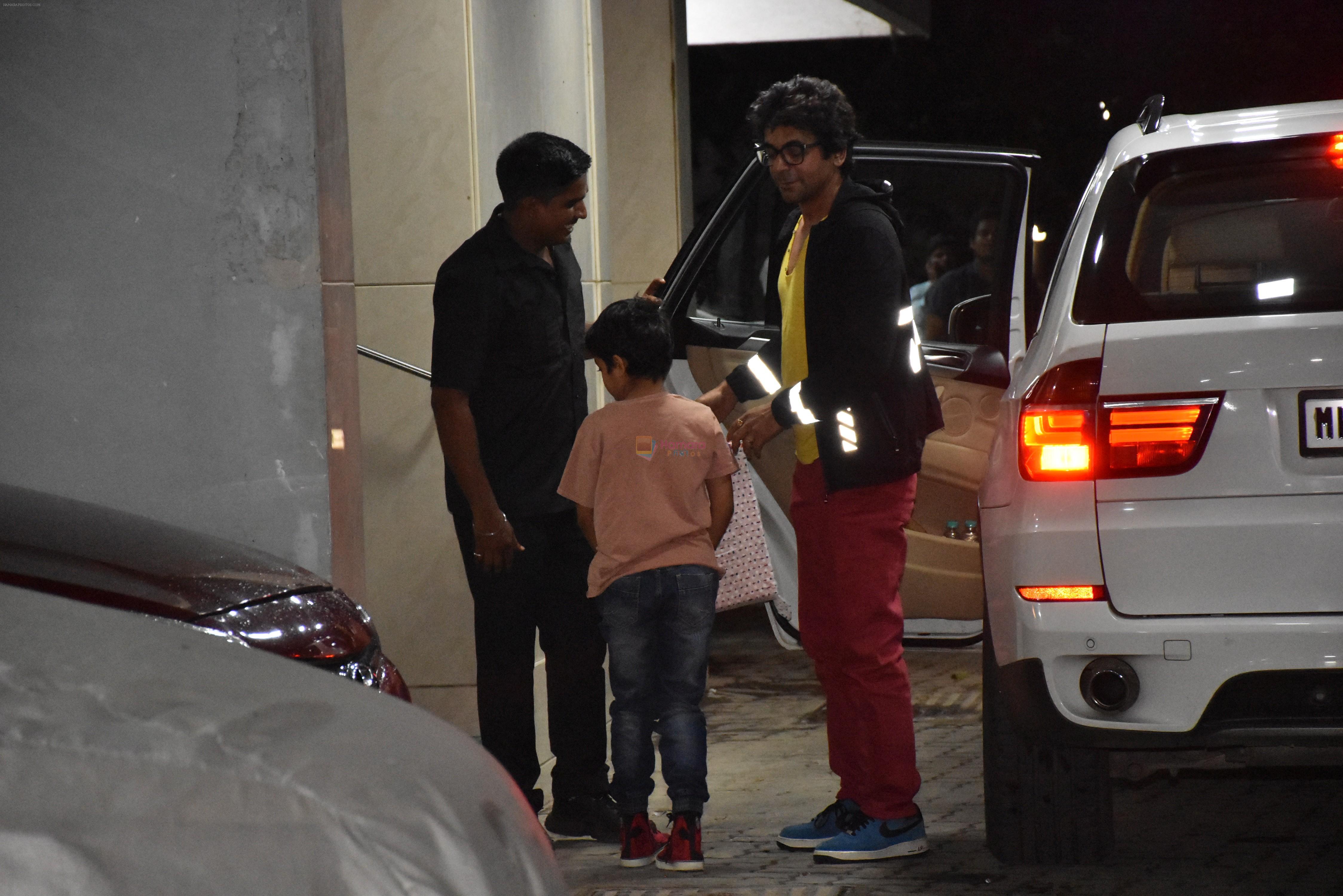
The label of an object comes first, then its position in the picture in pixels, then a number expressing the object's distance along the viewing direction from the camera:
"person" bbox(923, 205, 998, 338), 12.27
